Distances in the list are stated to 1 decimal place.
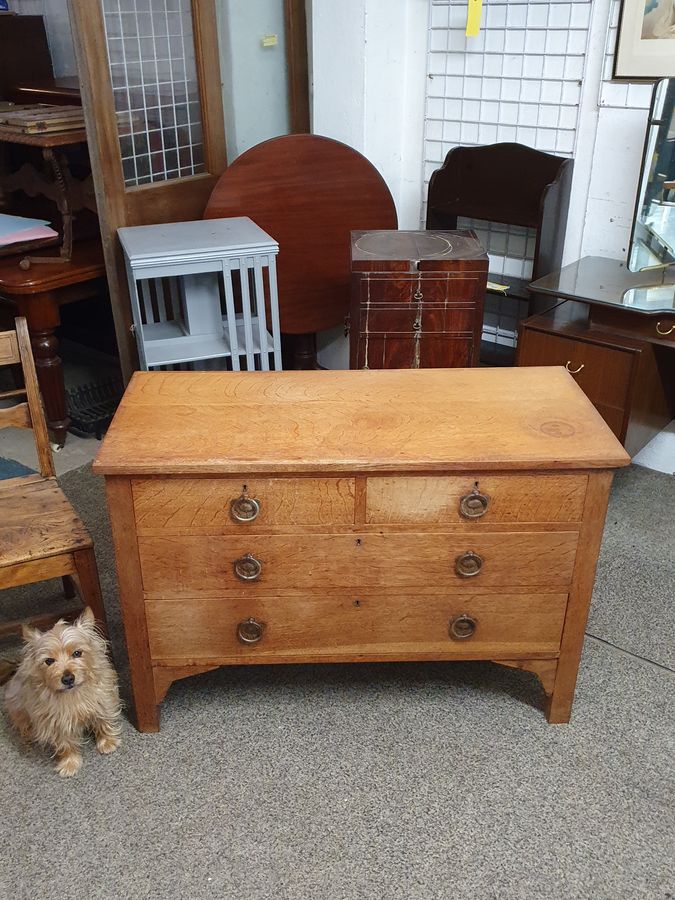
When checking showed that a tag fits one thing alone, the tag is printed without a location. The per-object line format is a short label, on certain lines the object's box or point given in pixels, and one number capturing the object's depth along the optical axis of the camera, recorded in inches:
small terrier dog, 69.2
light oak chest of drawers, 67.6
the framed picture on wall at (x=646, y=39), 102.0
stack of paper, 134.1
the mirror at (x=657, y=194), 95.7
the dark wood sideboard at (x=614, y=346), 99.2
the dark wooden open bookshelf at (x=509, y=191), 113.3
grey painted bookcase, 105.7
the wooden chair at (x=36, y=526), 75.4
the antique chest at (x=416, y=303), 101.6
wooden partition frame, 107.5
